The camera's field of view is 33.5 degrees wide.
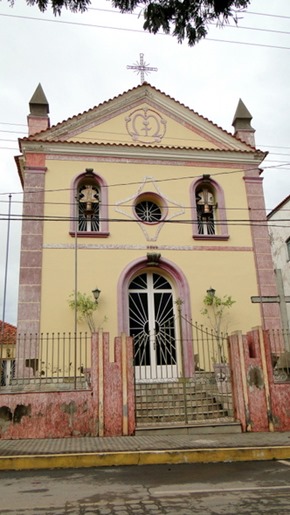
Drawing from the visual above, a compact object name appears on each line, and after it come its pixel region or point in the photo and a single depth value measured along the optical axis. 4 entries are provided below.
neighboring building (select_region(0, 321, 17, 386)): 12.55
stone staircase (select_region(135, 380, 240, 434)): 10.66
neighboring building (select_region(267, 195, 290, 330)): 22.53
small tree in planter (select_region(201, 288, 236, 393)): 13.96
